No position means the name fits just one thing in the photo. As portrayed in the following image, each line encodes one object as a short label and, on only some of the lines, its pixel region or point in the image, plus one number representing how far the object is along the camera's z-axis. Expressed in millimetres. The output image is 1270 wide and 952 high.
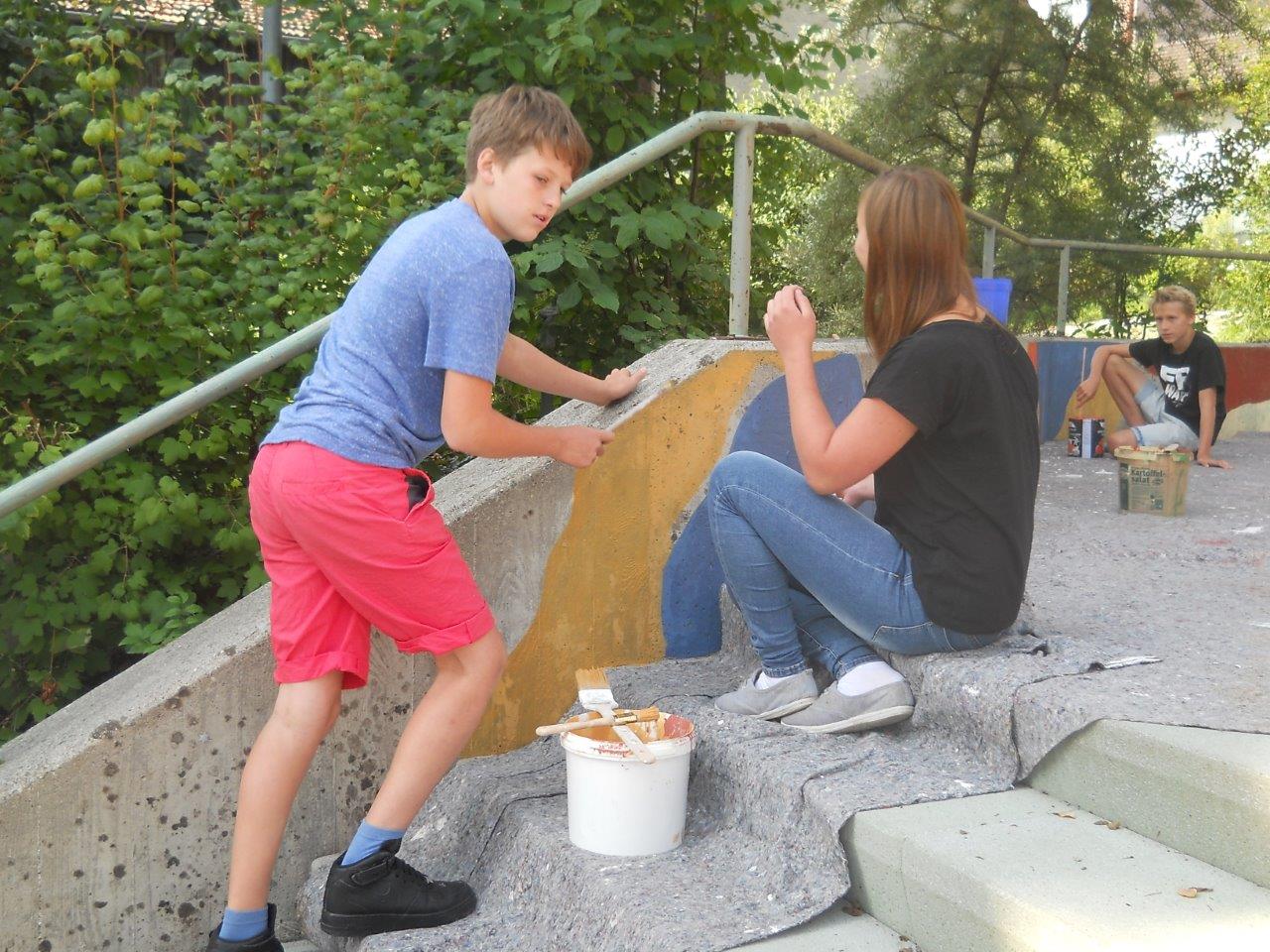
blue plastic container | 3816
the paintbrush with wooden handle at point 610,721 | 2379
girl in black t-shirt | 2408
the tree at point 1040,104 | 10734
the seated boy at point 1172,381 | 6098
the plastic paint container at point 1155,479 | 4332
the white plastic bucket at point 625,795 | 2326
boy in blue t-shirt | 2191
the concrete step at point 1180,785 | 1934
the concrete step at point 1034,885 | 1765
